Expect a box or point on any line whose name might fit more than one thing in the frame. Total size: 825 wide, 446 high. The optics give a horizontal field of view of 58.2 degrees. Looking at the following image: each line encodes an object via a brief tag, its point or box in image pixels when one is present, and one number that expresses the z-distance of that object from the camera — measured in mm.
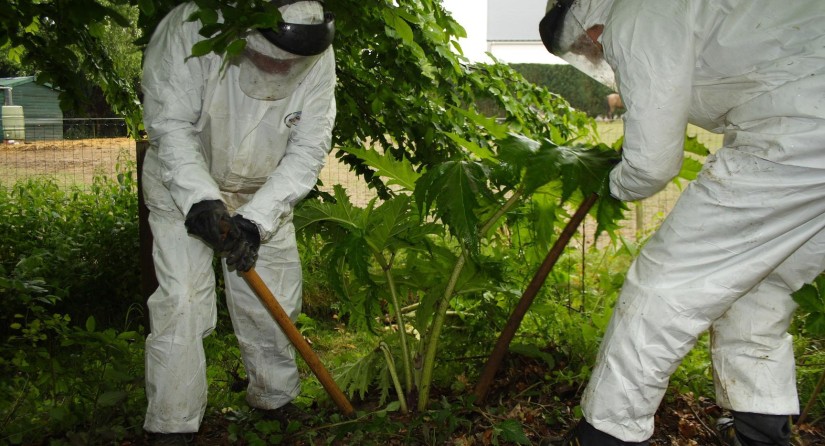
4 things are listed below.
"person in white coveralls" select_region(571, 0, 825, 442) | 2424
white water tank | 9656
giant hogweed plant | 2846
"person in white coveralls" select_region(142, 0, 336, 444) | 2812
